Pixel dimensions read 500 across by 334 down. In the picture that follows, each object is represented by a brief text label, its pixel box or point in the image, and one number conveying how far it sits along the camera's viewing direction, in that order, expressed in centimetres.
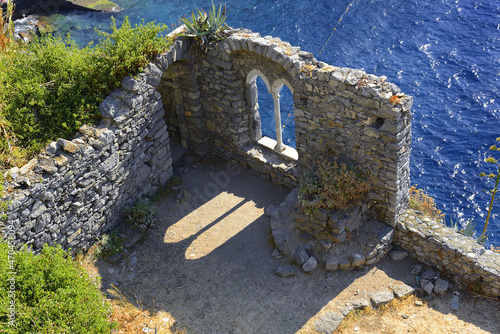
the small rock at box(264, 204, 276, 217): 1229
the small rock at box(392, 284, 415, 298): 1054
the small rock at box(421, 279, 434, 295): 1065
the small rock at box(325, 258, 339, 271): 1091
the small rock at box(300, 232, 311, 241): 1147
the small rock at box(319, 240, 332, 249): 1116
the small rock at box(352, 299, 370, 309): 1030
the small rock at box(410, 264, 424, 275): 1107
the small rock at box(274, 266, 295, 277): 1096
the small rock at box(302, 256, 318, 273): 1098
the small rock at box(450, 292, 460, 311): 1034
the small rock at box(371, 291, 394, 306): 1034
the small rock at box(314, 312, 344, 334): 986
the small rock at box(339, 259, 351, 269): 1089
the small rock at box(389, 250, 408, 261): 1136
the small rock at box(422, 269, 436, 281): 1092
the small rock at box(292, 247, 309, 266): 1107
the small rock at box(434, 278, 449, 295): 1062
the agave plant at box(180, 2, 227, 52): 1198
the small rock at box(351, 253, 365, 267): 1088
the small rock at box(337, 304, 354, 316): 1018
